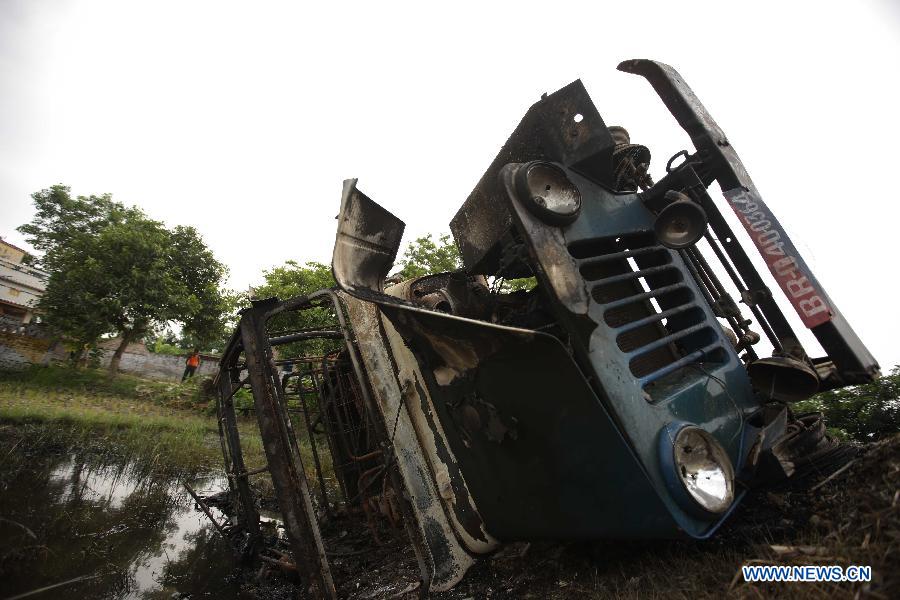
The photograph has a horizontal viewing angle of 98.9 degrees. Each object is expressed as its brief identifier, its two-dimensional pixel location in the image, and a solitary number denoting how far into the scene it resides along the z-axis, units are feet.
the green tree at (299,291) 39.50
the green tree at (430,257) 52.11
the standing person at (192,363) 65.50
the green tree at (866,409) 11.58
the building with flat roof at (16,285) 90.45
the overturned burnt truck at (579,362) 6.46
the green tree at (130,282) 53.67
